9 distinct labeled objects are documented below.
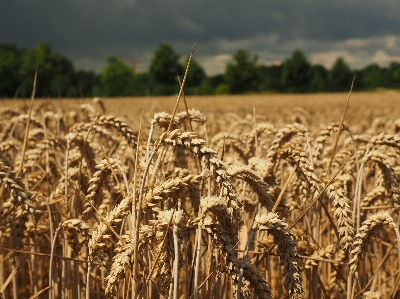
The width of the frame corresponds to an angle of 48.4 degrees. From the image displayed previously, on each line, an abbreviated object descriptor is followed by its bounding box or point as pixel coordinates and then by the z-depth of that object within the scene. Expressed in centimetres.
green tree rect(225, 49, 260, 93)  7456
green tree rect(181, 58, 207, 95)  7162
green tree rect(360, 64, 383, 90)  7906
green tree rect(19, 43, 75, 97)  6412
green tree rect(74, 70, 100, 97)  7400
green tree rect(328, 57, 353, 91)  7631
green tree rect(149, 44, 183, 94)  7344
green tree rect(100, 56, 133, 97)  7756
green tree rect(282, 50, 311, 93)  7631
